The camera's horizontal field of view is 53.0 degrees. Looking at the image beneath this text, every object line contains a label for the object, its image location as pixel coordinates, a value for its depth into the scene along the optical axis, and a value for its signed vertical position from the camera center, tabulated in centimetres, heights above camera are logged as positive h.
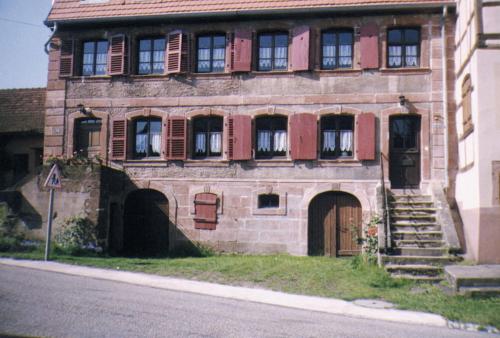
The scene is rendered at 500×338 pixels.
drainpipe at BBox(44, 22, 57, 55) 1773 +579
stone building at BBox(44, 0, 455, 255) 1573 +310
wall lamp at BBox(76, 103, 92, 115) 1734 +321
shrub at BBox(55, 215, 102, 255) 1458 -95
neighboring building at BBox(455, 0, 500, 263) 1220 +192
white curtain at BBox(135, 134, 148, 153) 1731 +209
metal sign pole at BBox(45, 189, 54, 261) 1295 -71
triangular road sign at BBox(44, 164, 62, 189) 1273 +58
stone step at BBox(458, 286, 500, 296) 955 -154
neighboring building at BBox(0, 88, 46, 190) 1997 +231
